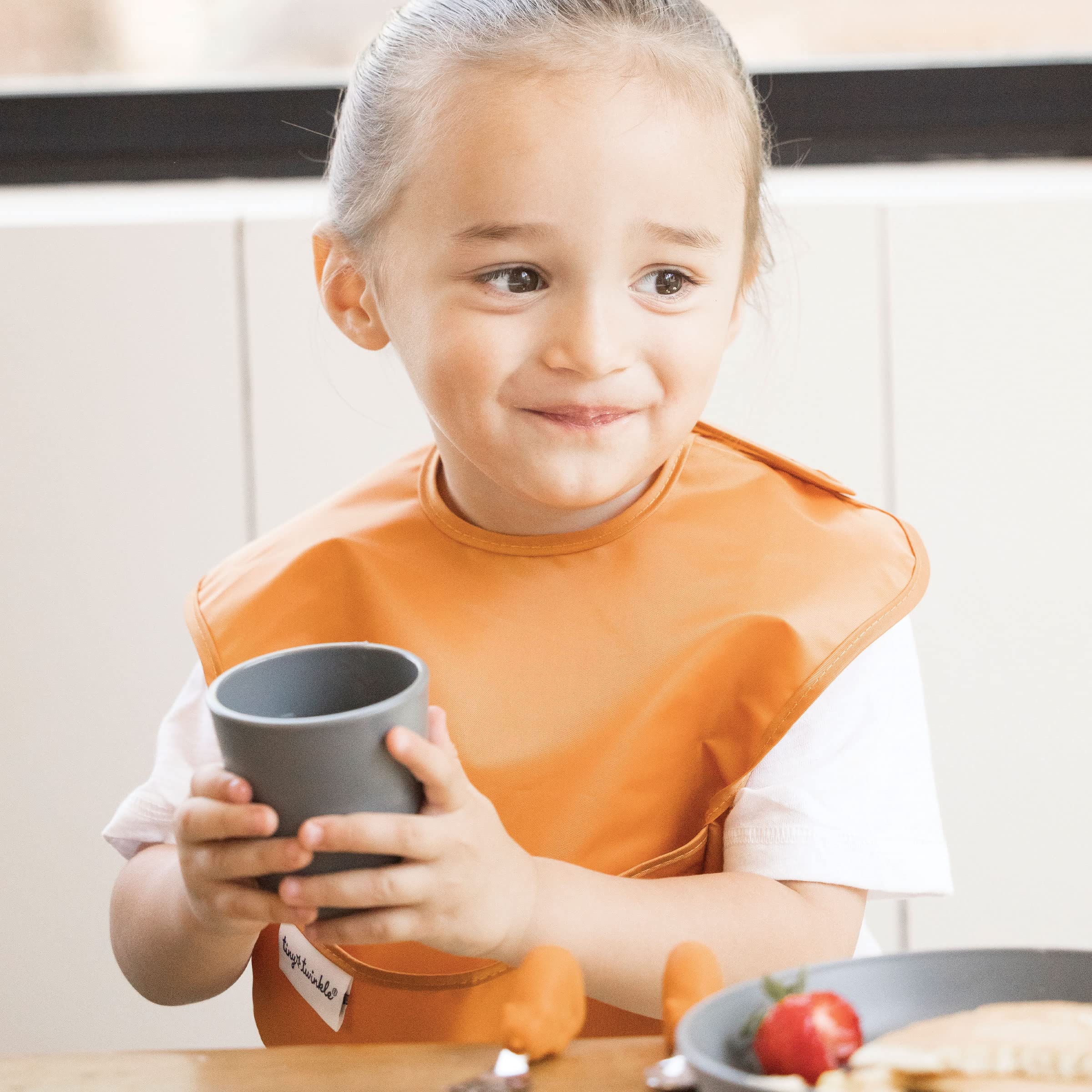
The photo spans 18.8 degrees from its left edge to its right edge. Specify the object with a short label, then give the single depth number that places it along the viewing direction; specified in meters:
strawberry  0.83
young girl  0.99
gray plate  0.85
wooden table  0.87
